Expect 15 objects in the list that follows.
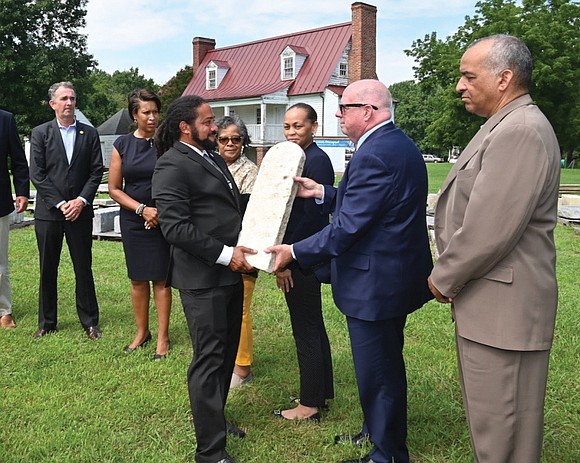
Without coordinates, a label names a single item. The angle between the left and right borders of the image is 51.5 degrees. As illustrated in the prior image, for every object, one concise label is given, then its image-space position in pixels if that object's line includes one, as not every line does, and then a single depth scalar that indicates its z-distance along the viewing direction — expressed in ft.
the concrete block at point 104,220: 39.91
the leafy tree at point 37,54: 124.06
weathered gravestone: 11.25
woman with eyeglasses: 15.25
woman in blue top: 13.64
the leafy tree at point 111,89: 196.77
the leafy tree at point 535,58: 100.89
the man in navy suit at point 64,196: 19.15
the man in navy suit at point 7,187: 20.01
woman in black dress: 17.37
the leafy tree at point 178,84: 162.81
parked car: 291.79
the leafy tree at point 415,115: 292.20
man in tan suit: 8.36
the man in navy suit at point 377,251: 10.39
